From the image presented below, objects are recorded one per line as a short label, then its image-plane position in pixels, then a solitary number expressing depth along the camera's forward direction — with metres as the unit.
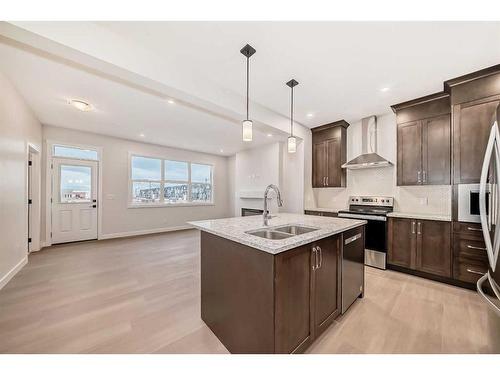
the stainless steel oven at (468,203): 2.46
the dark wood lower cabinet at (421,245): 2.76
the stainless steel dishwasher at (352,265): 2.01
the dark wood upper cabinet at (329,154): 4.23
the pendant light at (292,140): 2.71
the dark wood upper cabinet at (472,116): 2.42
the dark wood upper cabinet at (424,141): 3.00
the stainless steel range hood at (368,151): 3.65
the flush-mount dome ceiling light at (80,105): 3.21
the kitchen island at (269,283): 1.29
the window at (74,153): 4.64
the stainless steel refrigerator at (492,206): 1.68
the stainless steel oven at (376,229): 3.27
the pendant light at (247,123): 2.06
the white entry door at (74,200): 4.61
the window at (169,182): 5.91
